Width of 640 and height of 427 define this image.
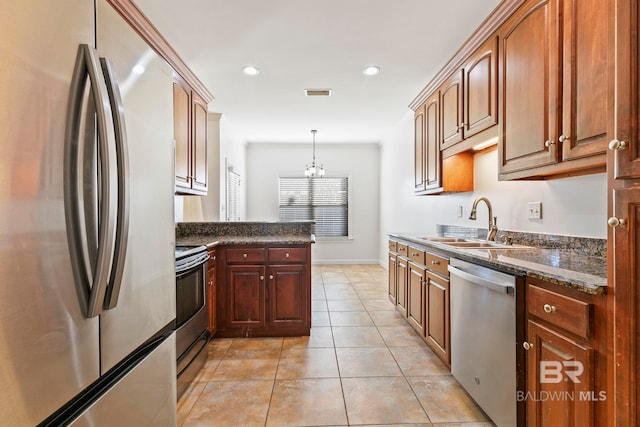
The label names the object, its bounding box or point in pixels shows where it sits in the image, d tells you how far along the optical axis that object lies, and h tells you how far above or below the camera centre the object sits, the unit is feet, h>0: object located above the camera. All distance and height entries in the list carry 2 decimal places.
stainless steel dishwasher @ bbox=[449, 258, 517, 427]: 5.02 -2.30
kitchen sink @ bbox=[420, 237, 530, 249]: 7.76 -0.84
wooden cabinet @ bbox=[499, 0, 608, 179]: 4.63 +2.16
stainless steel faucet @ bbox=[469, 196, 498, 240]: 8.49 -0.19
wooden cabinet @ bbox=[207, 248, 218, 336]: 9.08 -2.29
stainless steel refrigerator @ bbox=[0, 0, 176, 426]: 2.02 -0.02
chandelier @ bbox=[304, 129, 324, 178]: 18.34 +3.21
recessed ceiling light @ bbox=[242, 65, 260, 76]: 10.09 +4.77
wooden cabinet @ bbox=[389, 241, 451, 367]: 7.50 -2.32
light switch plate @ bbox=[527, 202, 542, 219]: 7.13 +0.08
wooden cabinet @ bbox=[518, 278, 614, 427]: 3.65 -1.90
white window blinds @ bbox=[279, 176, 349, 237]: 22.48 +0.76
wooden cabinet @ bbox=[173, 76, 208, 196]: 9.18 +2.44
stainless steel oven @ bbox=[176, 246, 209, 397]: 6.72 -2.40
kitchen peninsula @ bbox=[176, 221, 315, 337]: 9.73 -2.34
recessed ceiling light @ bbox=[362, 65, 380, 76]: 10.07 +4.75
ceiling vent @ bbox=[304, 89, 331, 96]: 12.11 +4.82
